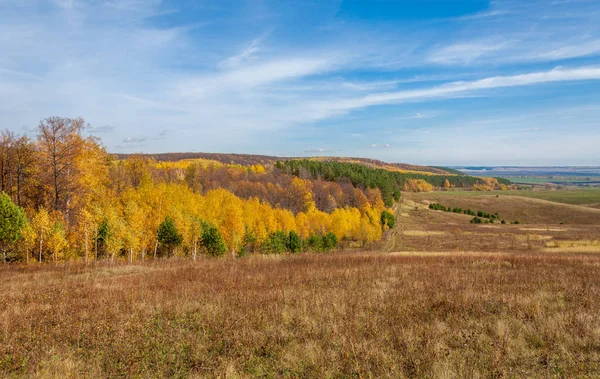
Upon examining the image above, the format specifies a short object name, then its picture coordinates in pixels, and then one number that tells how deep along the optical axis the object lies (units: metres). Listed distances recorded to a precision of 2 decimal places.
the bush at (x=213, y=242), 36.12
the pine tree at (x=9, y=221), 23.36
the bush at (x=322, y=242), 52.34
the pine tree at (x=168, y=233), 33.75
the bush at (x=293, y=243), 48.84
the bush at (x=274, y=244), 43.75
